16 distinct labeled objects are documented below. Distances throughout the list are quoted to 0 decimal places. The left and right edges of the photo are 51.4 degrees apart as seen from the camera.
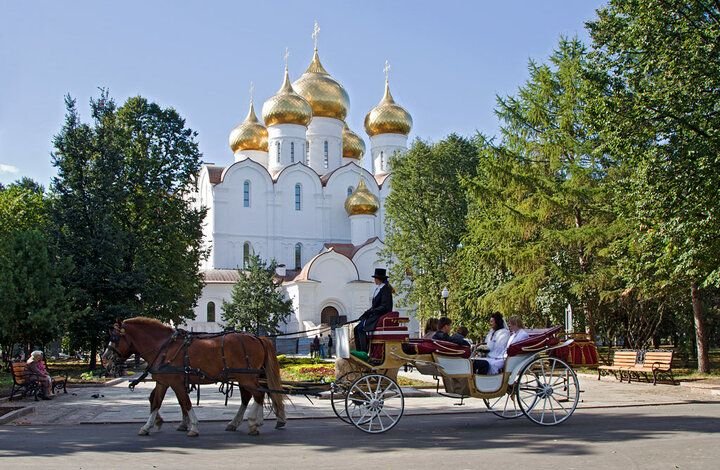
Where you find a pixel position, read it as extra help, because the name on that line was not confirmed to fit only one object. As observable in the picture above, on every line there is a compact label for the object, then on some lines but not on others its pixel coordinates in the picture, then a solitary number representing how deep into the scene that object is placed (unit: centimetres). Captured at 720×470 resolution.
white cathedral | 5478
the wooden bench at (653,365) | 1855
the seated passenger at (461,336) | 1156
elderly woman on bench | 1600
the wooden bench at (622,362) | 1961
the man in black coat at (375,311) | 1105
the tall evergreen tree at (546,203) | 2458
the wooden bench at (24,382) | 1574
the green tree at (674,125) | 1695
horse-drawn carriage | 1073
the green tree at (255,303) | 4709
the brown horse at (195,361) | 1071
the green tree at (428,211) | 4006
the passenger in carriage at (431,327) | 1363
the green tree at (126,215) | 2620
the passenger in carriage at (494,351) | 1138
